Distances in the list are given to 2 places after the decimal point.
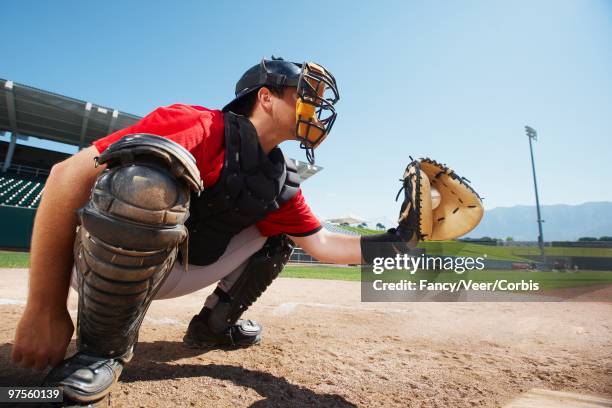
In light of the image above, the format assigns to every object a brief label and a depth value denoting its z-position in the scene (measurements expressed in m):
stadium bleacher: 13.34
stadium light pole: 19.39
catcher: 1.01
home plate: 1.30
